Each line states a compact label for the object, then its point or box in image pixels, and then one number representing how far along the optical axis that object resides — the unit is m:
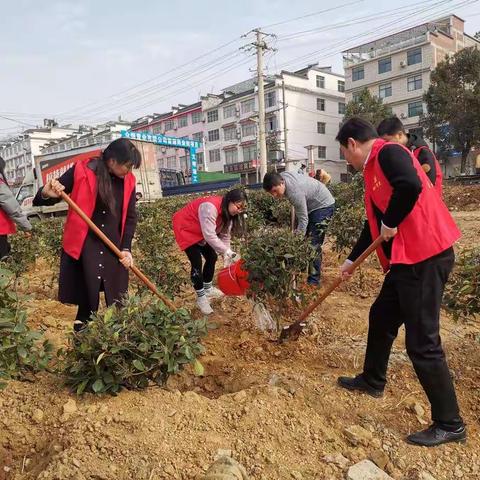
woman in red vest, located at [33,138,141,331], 2.97
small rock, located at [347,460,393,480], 2.05
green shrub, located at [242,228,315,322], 3.57
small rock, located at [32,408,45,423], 2.29
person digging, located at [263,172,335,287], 4.86
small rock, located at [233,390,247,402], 2.54
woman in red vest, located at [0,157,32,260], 4.07
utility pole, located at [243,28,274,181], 22.03
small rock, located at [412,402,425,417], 2.58
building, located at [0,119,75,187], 69.44
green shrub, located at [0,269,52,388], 2.11
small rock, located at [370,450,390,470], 2.19
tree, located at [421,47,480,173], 24.56
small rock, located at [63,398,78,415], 2.30
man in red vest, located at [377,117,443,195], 3.49
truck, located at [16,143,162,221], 16.77
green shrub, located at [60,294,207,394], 2.37
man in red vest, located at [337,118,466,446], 2.20
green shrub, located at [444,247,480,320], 2.93
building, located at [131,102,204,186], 48.26
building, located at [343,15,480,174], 36.91
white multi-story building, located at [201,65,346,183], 42.62
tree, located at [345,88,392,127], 31.46
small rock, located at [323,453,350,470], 2.12
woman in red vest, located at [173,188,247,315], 4.11
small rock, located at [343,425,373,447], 2.29
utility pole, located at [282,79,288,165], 38.65
